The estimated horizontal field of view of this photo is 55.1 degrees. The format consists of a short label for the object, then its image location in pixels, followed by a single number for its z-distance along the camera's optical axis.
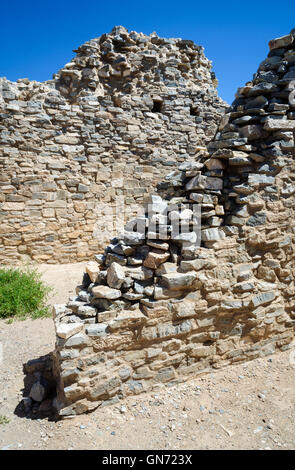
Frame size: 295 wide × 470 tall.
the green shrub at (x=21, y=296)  4.75
